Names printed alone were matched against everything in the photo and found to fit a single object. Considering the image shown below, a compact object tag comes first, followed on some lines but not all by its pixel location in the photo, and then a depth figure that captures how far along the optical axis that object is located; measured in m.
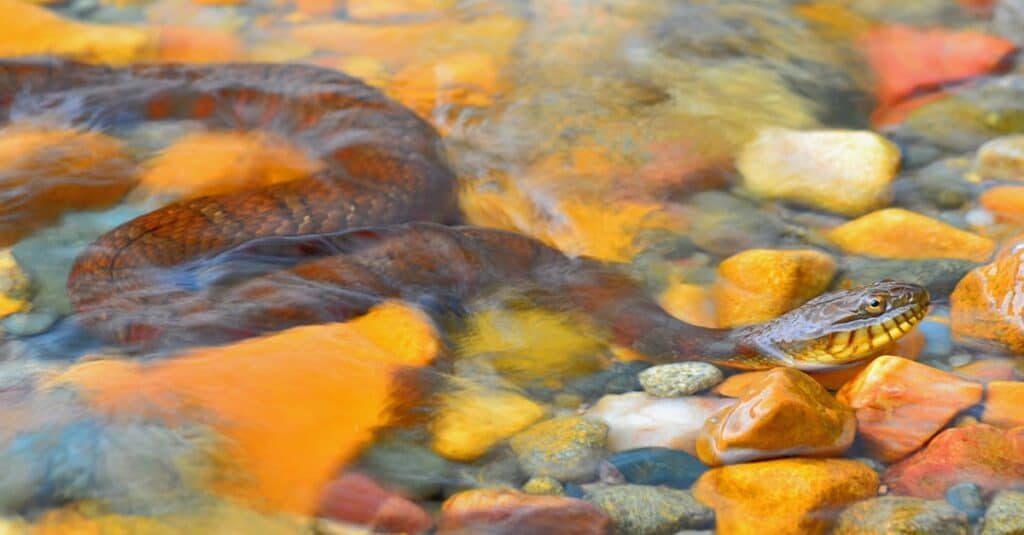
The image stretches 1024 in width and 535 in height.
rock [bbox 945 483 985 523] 2.50
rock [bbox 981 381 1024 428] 2.85
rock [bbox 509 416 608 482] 2.69
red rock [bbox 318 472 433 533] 2.47
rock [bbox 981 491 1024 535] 2.43
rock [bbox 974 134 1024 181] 4.54
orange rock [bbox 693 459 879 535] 2.47
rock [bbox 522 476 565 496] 2.60
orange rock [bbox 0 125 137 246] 4.04
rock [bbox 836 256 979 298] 3.66
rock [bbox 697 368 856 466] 2.62
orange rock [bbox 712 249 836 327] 3.66
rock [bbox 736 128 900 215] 4.40
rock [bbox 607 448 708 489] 2.68
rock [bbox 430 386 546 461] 2.80
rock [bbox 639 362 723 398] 3.12
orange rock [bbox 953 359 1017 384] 3.12
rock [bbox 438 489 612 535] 2.44
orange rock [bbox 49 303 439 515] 2.63
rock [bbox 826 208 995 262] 3.88
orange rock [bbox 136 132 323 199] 4.32
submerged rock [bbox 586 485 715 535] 2.47
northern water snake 3.36
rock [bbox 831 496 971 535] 2.41
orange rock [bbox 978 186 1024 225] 4.18
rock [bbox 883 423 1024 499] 2.60
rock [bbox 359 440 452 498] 2.62
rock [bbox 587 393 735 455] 2.85
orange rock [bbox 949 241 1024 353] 3.27
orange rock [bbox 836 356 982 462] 2.77
